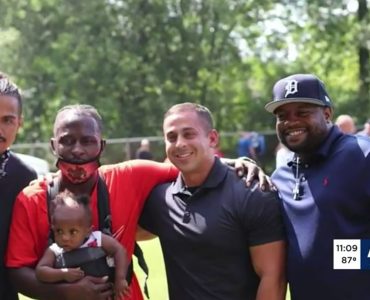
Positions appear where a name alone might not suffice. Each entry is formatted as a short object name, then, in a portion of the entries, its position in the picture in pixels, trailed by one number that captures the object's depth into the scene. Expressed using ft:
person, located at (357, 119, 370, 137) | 47.03
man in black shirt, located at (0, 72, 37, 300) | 14.52
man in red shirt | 13.98
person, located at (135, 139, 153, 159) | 71.92
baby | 14.01
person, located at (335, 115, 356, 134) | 43.24
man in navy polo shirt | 13.85
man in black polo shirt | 14.33
